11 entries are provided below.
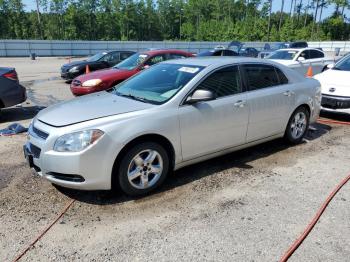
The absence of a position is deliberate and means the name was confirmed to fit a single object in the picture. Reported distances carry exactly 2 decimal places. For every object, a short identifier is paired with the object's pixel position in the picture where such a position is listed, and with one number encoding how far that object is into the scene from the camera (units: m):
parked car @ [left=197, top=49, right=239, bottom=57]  17.83
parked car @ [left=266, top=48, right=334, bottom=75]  13.31
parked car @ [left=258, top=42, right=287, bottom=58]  22.38
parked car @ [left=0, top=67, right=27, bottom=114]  8.01
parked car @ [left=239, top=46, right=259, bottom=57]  26.48
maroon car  9.46
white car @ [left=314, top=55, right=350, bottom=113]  7.55
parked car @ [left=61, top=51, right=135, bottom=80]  14.58
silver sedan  3.80
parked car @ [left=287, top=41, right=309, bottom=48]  26.98
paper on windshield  4.77
